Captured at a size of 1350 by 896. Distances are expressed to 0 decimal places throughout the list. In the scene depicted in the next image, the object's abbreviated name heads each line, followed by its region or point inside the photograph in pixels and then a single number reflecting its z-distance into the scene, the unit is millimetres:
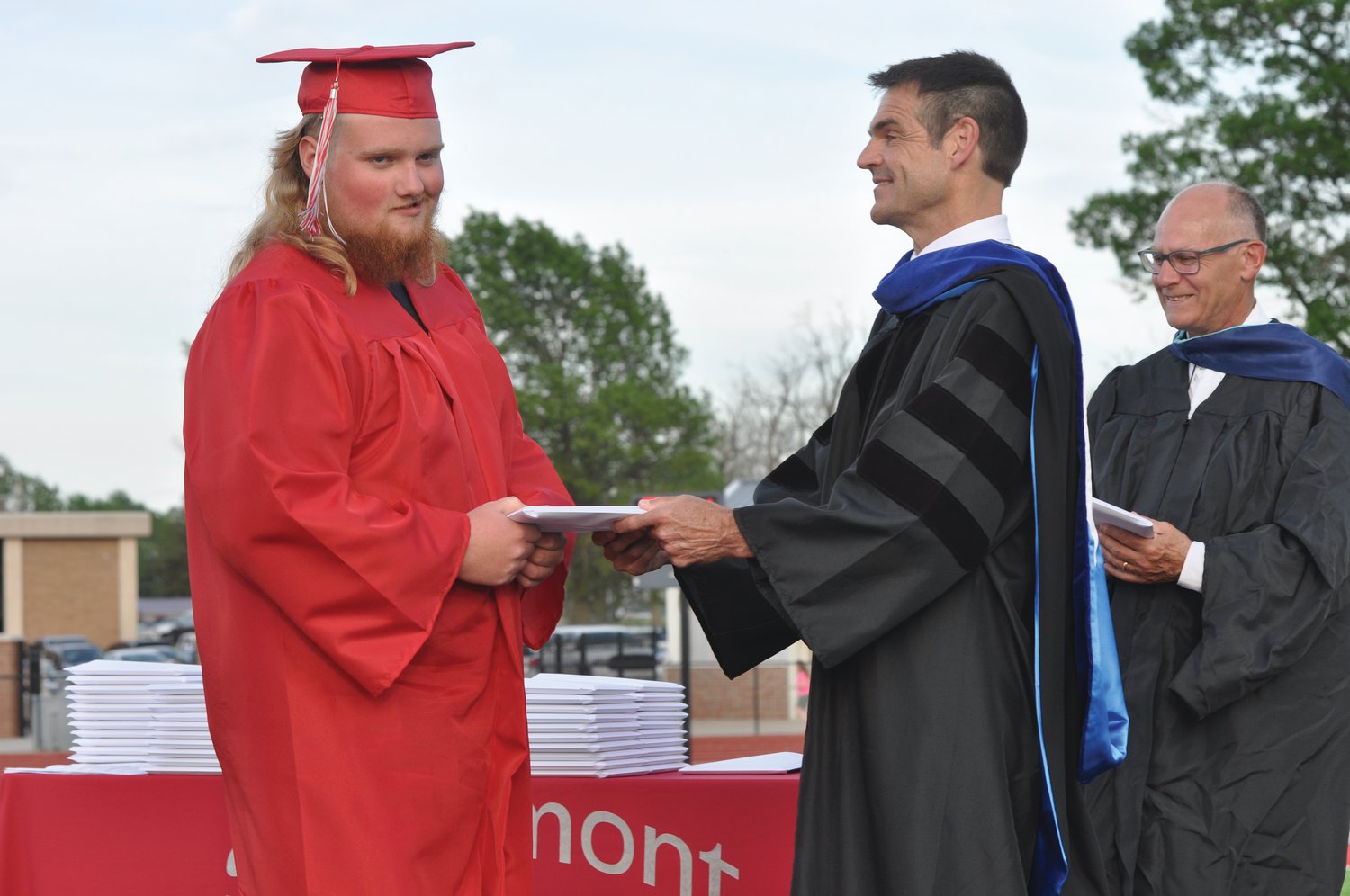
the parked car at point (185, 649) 33525
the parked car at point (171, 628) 45675
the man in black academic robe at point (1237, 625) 3785
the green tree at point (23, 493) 87938
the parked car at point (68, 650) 27841
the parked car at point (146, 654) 28812
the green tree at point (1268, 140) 18422
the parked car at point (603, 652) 22344
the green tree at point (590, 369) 38500
